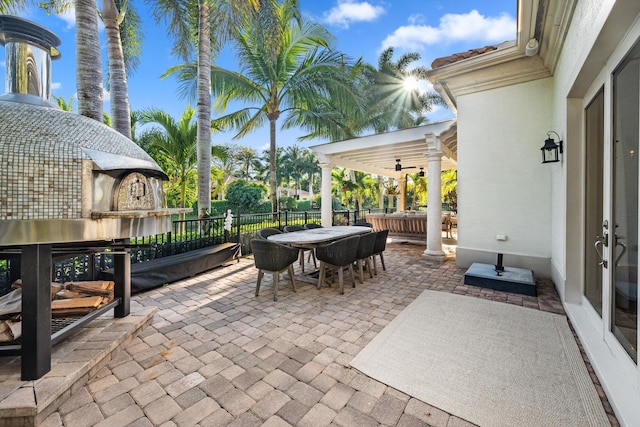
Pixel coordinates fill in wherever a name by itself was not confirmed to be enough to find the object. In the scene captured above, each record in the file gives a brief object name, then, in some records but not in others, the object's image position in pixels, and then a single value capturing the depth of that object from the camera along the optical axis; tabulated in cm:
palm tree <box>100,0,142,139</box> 602
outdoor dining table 444
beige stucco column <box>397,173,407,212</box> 1238
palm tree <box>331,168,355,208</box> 1197
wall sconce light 372
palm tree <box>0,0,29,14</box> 458
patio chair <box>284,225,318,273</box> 548
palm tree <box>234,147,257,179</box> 3784
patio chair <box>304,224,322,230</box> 644
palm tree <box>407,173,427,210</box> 1452
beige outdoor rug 178
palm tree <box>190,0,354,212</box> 916
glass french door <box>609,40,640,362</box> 191
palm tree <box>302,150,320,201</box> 3800
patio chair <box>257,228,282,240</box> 512
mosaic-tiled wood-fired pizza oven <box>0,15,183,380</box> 152
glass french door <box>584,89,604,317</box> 275
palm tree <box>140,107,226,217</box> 1093
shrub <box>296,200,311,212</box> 2711
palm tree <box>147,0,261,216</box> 645
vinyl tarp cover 413
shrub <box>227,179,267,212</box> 1614
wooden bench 848
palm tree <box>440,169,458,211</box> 1107
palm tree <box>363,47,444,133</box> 1644
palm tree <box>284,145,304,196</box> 3812
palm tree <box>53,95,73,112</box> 1313
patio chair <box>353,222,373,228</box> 662
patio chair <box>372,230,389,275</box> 511
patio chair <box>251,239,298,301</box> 386
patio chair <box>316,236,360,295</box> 412
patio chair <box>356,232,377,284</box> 461
